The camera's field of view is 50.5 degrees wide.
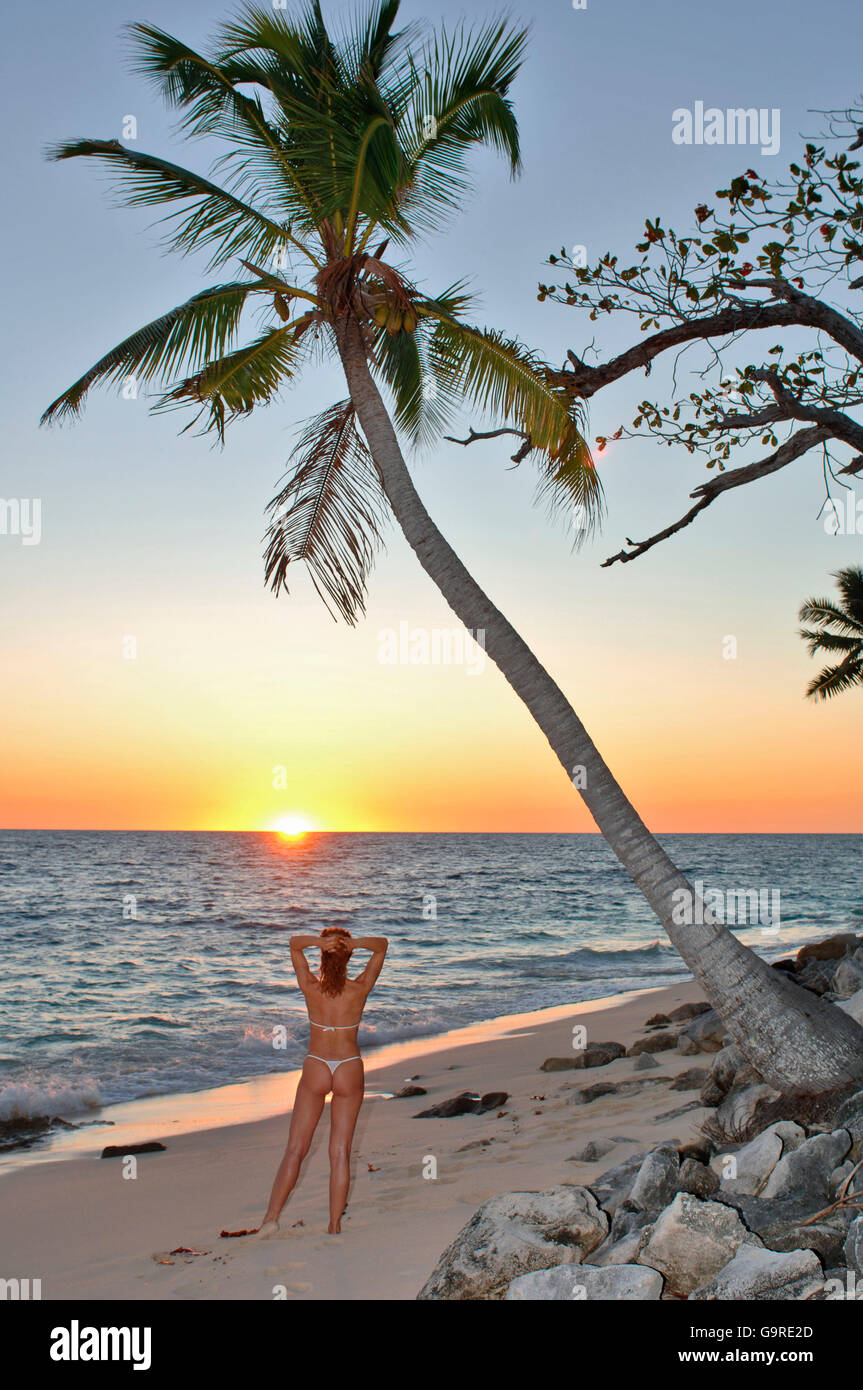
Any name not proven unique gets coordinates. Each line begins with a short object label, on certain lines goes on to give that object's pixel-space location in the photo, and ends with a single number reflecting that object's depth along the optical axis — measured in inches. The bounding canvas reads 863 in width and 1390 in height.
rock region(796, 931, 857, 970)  538.9
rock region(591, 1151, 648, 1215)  204.5
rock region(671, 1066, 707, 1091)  331.3
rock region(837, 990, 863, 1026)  270.1
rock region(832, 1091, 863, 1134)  206.7
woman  233.1
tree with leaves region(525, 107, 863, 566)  270.4
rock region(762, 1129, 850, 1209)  184.5
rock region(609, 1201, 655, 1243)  185.8
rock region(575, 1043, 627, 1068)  439.8
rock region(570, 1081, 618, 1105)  362.3
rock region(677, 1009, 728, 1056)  401.4
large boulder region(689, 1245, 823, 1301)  152.9
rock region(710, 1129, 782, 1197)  198.1
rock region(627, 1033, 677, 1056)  433.7
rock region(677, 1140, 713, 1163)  222.7
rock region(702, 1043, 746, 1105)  275.3
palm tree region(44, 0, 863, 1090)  261.9
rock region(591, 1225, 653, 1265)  174.7
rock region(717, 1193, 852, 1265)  165.2
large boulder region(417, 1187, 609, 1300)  179.5
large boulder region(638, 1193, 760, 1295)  166.6
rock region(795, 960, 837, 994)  421.1
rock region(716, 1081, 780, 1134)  230.7
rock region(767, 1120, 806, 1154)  203.6
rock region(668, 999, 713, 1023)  529.7
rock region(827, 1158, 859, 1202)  182.4
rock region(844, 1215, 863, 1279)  153.1
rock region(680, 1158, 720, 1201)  197.0
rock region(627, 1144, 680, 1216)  193.2
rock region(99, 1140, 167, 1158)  372.5
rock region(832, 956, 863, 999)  385.7
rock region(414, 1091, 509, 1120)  383.6
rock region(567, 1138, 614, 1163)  268.1
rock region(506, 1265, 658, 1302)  160.7
